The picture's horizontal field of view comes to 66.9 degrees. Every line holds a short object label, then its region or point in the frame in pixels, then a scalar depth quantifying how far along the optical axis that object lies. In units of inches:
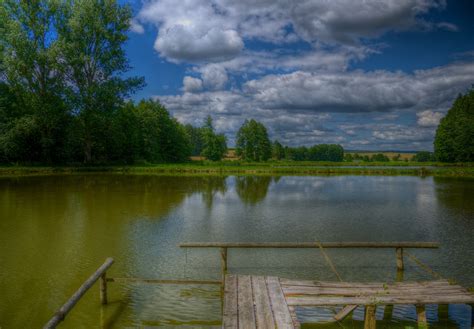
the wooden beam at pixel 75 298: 232.9
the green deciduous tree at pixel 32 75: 1711.4
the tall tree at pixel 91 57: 1788.9
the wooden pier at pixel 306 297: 241.3
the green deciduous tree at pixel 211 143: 3462.1
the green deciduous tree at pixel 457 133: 2942.9
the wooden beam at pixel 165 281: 362.9
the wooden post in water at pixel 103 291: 343.3
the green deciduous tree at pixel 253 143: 4015.8
